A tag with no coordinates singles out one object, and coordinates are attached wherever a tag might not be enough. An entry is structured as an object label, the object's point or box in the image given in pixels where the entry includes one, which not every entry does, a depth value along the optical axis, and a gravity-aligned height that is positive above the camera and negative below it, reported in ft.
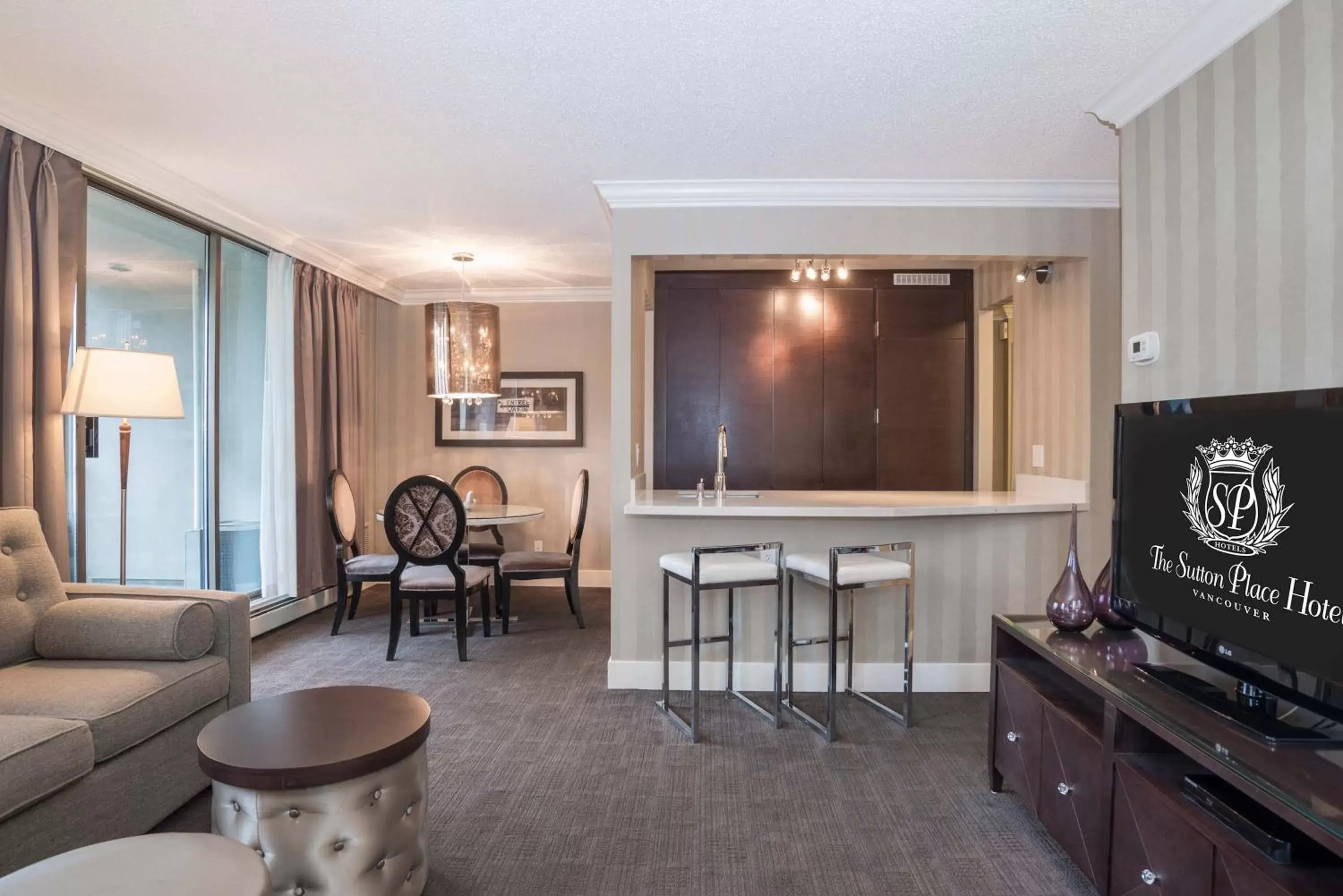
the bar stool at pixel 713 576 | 10.12 -1.79
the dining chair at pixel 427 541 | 13.61 -1.74
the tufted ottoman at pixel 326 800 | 5.64 -2.73
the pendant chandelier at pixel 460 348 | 15.16 +1.98
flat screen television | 4.82 -0.67
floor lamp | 9.27 +0.76
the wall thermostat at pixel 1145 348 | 8.04 +1.06
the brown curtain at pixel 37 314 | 9.32 +1.70
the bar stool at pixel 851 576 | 10.05 -1.79
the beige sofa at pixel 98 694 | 6.16 -2.40
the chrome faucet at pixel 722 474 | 12.87 -0.47
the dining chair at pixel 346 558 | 15.03 -2.33
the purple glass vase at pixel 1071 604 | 7.63 -1.62
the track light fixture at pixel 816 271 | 15.66 +3.85
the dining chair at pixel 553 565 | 15.87 -2.53
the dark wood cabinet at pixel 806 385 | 17.65 +1.43
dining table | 15.45 -1.48
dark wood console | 4.43 -2.49
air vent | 17.56 +3.87
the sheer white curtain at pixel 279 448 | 15.48 -0.03
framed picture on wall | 20.49 +0.86
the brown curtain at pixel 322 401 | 16.31 +1.04
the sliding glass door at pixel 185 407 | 11.54 +0.74
